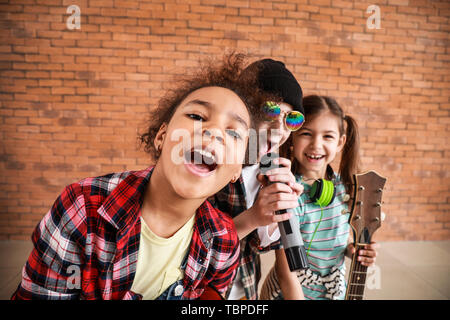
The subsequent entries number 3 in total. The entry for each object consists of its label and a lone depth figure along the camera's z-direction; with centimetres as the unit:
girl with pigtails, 99
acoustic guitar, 93
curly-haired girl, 62
